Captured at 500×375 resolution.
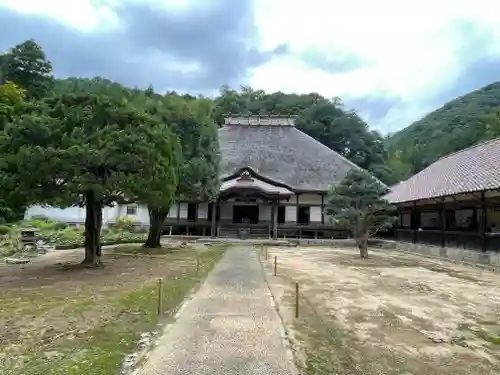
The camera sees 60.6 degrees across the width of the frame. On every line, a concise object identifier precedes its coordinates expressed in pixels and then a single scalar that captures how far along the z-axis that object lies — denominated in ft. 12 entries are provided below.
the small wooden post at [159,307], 23.51
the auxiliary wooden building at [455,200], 54.34
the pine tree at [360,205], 62.18
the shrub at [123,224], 96.17
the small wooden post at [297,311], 23.12
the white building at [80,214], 103.19
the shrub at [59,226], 91.81
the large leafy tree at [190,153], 64.75
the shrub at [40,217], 102.52
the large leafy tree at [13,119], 39.14
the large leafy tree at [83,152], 37.37
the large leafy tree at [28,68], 150.41
